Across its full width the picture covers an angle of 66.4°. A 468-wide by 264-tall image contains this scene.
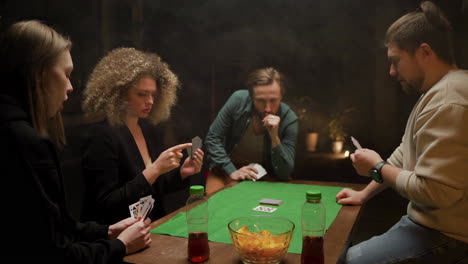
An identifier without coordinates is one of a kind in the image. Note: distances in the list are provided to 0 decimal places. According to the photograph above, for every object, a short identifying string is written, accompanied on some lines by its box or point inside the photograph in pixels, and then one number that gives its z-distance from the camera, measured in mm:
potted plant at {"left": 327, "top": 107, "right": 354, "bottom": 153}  2768
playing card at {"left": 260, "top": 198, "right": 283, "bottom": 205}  1883
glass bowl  1163
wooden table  1225
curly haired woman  1751
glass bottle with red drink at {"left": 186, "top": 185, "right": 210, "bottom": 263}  1211
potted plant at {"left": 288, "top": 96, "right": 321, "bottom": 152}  2891
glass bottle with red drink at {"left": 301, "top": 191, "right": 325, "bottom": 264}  1164
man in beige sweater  1254
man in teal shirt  2848
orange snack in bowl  1162
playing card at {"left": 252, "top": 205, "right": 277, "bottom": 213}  1762
